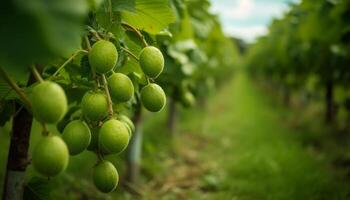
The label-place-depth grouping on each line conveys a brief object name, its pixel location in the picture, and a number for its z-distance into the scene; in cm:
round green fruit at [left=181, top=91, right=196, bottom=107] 385
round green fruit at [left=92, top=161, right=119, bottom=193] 121
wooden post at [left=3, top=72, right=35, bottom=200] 157
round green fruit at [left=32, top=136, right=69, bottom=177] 93
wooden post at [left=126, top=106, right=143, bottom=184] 393
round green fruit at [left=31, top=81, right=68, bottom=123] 90
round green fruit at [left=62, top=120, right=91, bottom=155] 109
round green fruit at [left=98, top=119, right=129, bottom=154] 111
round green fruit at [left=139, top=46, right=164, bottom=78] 125
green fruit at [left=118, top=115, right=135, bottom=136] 142
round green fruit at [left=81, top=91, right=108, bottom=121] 112
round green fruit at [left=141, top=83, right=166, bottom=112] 128
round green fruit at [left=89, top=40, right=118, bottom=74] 112
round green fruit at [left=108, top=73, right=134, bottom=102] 120
